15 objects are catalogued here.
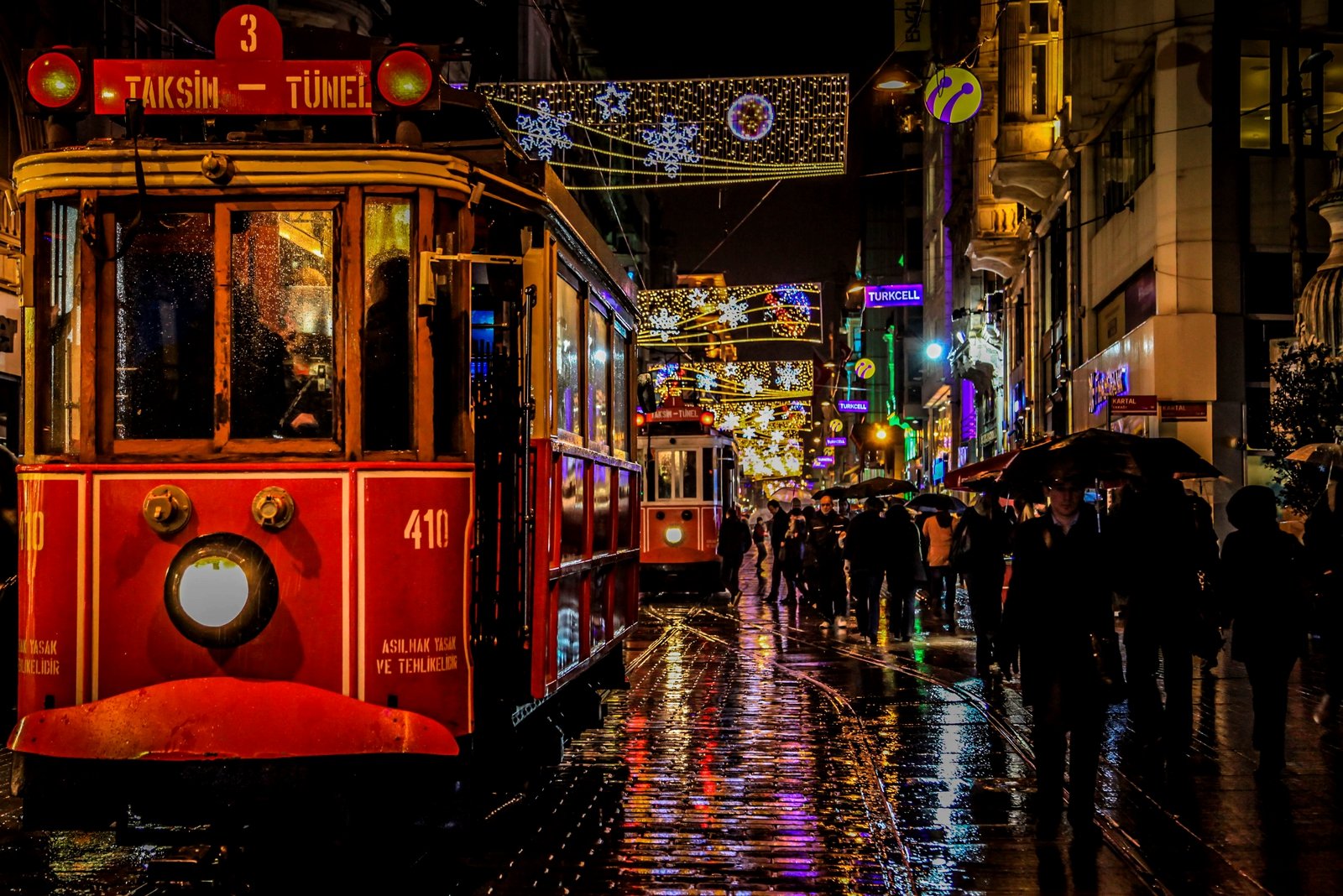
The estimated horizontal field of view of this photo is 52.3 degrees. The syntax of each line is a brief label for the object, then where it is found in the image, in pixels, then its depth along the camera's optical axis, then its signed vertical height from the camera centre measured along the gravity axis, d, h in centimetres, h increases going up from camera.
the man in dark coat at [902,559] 1748 -105
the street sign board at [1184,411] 1938 +93
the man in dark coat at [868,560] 1758 -108
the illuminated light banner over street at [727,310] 2800 +348
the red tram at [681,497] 2667 -40
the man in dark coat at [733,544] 2719 -136
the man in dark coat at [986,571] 1405 -99
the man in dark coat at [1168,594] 921 -80
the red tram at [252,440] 603 +17
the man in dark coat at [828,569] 2145 -145
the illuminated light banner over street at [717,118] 1498 +403
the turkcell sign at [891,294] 3728 +500
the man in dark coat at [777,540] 2653 -128
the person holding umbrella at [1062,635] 723 -86
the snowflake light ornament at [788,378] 4238 +307
